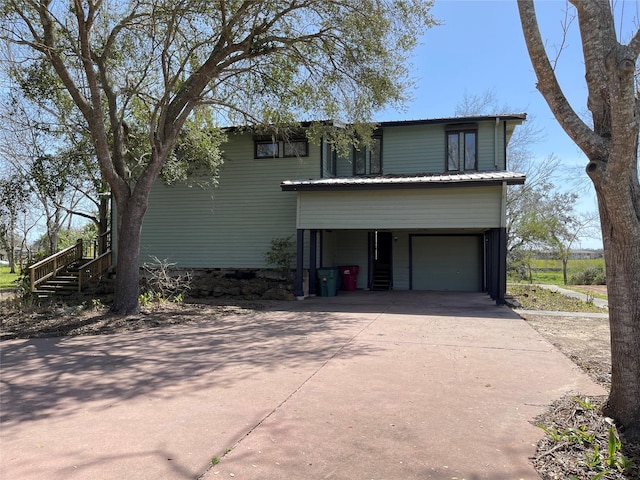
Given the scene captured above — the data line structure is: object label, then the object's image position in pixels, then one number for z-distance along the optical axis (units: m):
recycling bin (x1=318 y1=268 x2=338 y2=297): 15.21
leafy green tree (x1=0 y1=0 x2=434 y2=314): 9.95
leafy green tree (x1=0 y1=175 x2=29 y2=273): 14.24
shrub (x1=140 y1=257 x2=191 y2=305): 12.08
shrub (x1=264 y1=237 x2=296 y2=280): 15.84
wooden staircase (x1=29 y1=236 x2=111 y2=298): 15.41
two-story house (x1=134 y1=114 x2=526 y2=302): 13.98
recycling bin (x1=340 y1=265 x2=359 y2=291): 17.30
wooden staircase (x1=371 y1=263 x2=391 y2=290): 17.94
